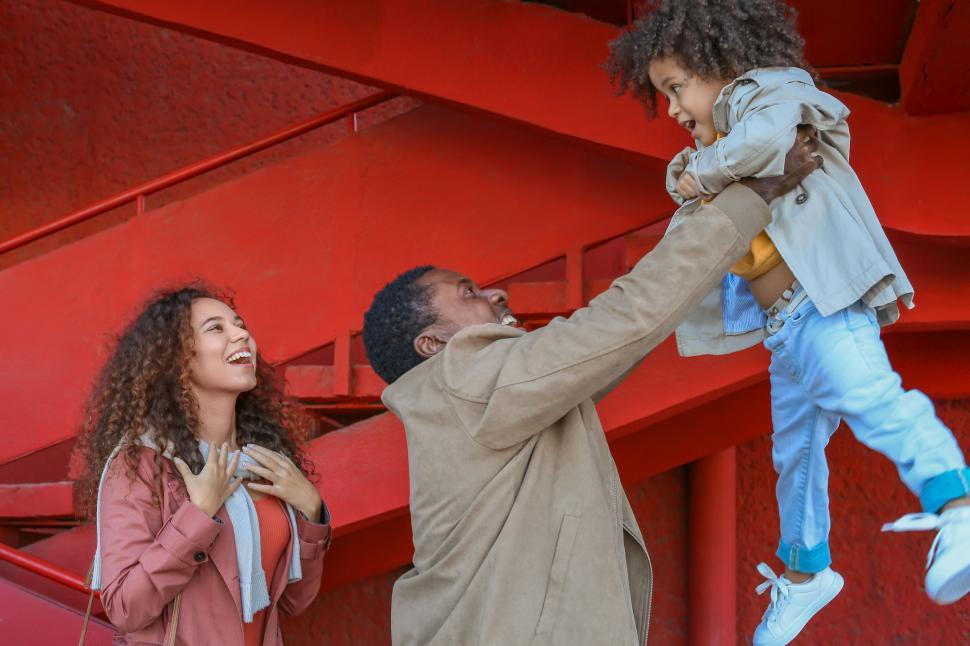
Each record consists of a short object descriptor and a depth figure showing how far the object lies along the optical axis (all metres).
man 2.41
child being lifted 2.59
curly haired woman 3.13
